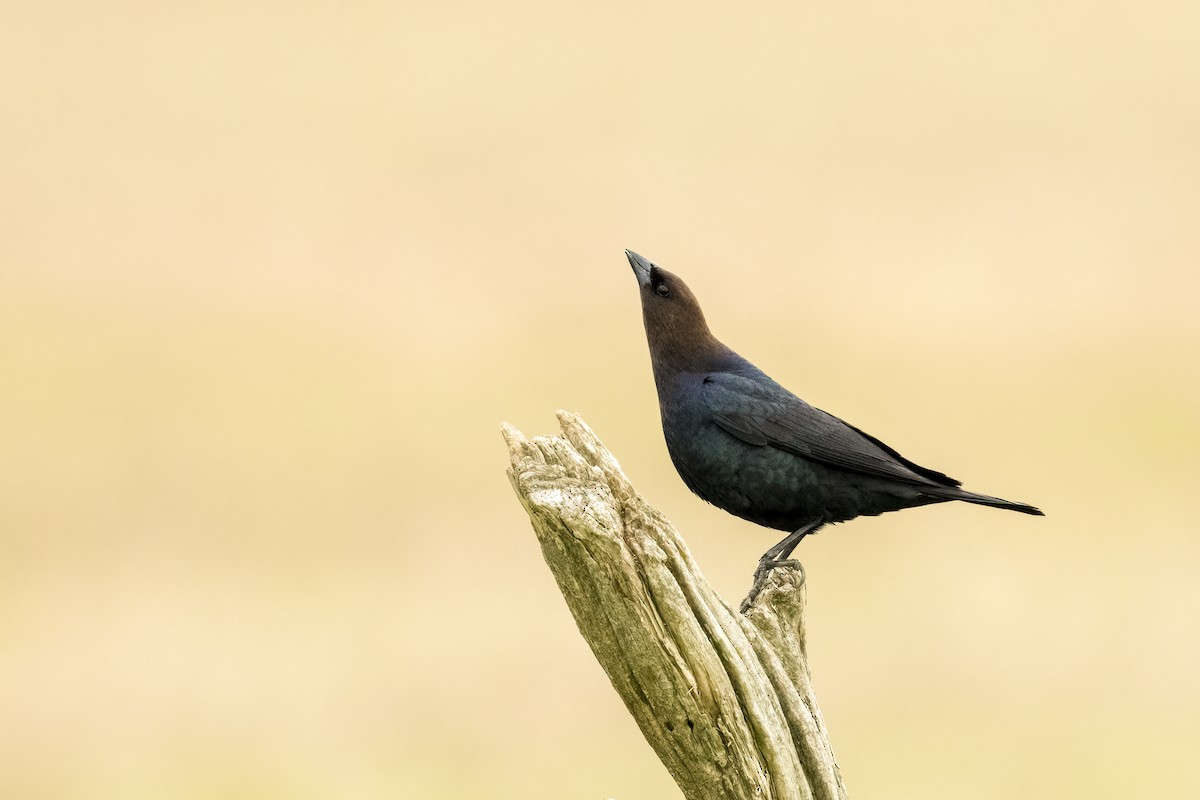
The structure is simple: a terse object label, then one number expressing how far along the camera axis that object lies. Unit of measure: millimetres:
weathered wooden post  9578
